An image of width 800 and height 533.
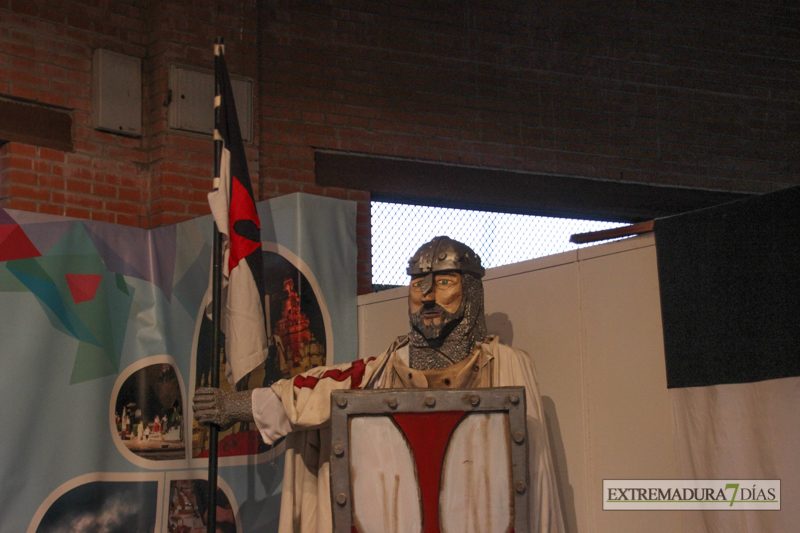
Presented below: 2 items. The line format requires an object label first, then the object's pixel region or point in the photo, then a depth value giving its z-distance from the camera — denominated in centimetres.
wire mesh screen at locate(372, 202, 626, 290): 470
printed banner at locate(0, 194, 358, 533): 318
